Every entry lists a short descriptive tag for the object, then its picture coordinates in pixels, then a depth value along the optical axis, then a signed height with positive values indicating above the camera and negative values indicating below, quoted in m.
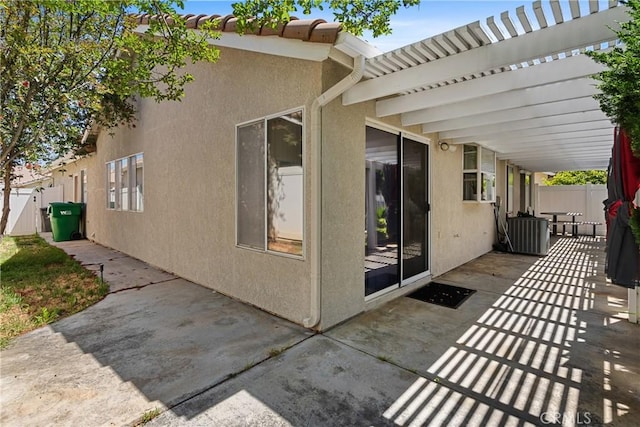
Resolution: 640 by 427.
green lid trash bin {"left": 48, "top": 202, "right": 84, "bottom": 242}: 10.84 -0.45
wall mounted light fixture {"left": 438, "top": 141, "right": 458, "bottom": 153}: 6.11 +1.17
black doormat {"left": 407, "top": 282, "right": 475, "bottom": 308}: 4.66 -1.45
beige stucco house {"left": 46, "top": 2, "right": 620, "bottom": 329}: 3.62 +0.36
